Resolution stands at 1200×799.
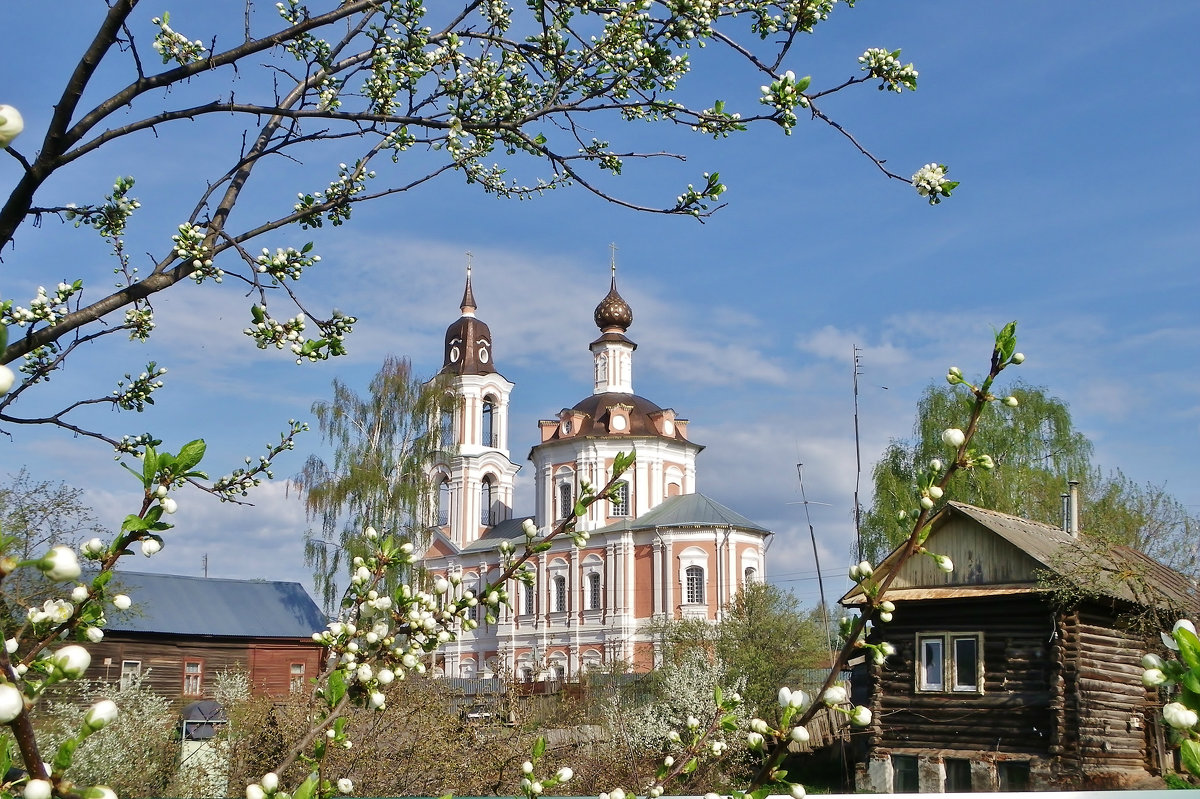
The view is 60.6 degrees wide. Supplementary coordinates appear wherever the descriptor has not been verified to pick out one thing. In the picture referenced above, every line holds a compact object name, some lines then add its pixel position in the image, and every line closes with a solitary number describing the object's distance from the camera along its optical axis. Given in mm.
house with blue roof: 25531
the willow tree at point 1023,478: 25000
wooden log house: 15711
